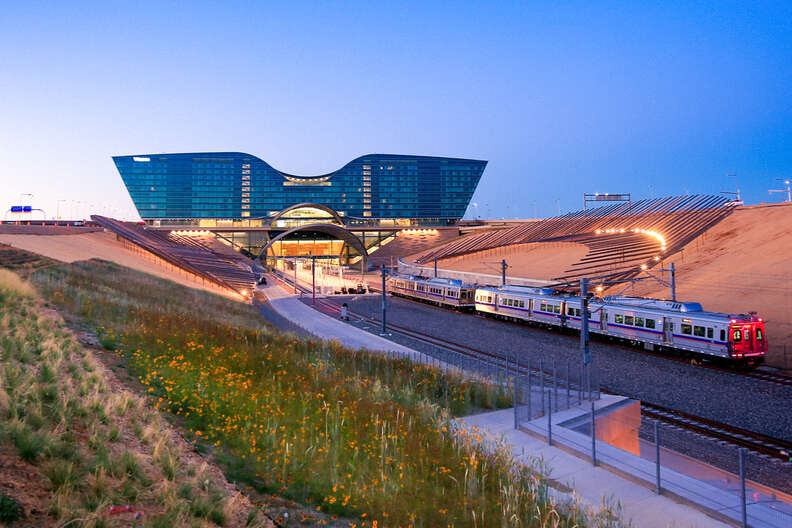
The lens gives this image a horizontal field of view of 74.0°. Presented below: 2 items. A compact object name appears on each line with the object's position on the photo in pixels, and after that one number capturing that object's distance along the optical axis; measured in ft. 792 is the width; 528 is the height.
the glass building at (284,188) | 537.24
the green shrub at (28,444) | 18.15
